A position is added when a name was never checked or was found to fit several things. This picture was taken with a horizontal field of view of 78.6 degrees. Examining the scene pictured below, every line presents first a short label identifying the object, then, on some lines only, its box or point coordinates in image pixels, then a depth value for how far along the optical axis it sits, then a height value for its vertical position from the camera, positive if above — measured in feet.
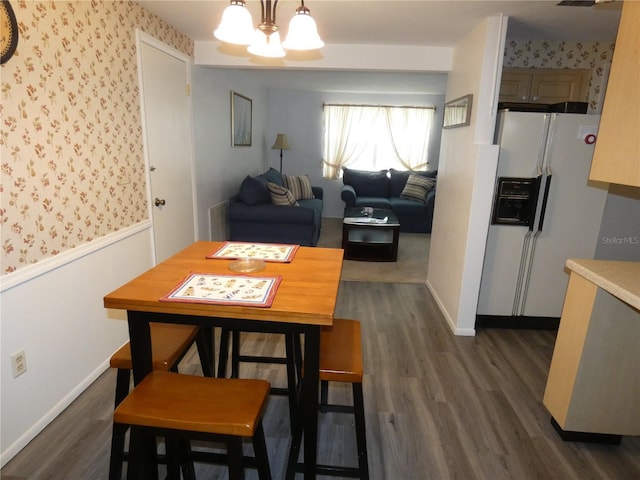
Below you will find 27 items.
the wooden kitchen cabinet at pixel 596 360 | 5.61 -2.92
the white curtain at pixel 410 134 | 22.03 +1.10
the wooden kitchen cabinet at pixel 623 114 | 4.86 +0.62
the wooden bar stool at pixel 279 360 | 5.78 -3.46
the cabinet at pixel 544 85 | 10.92 +2.04
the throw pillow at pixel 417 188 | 20.61 -1.76
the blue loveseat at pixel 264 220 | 14.14 -2.55
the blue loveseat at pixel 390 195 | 19.76 -2.28
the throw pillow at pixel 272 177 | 17.04 -1.32
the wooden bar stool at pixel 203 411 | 3.72 -2.55
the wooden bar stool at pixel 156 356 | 4.76 -2.62
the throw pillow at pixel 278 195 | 15.57 -1.83
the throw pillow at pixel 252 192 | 14.42 -1.62
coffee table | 15.20 -3.32
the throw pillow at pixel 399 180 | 21.65 -1.46
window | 22.12 +0.84
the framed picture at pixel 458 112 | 9.35 +1.12
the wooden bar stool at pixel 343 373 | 4.74 -2.61
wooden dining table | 4.00 -1.67
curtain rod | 21.84 +2.56
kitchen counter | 4.70 -1.50
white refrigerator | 8.95 -1.26
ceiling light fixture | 4.46 +1.39
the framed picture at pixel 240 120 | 15.83 +1.12
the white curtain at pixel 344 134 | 22.26 +0.97
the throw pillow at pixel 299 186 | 19.84 -1.85
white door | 8.96 +0.00
